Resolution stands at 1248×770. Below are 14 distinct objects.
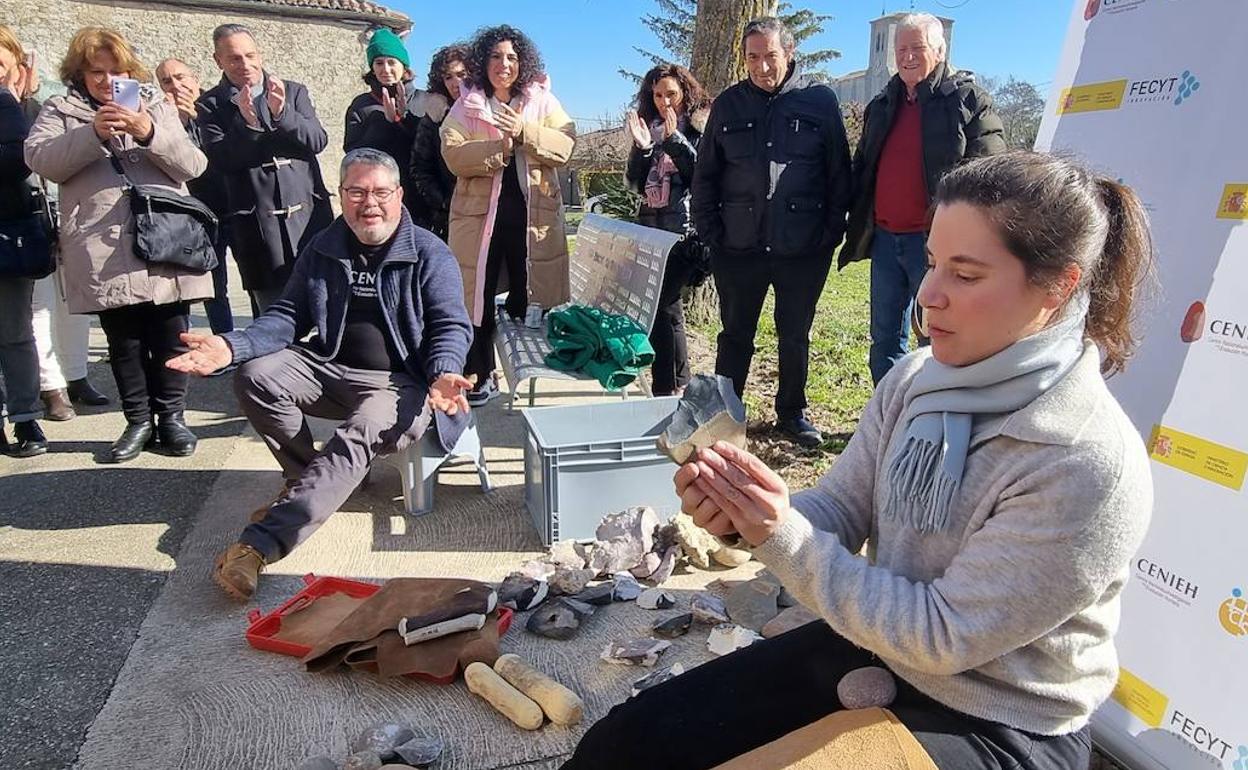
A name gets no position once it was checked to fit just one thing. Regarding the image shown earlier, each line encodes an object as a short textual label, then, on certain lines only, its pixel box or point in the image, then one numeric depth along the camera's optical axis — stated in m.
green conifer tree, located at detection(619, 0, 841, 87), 26.56
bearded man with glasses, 3.44
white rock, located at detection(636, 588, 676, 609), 2.97
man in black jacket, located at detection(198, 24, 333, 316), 4.48
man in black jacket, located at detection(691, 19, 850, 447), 4.12
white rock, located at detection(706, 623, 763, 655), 2.69
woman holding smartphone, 3.79
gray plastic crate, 3.30
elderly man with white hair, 3.83
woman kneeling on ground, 1.33
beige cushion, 1.36
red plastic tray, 2.67
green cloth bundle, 4.07
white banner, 1.88
